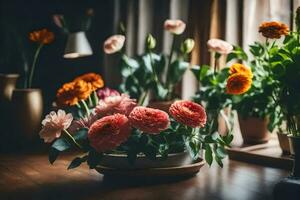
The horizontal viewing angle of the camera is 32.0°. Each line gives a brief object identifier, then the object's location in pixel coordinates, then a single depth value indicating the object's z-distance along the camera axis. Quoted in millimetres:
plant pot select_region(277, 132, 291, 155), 1594
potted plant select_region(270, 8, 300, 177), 1381
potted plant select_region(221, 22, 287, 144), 1637
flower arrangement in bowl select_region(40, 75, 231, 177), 1257
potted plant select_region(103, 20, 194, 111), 1874
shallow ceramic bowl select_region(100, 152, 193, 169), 1328
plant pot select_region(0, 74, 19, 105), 2102
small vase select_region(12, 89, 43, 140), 1983
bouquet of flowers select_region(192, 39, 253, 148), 1701
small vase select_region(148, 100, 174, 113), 1842
